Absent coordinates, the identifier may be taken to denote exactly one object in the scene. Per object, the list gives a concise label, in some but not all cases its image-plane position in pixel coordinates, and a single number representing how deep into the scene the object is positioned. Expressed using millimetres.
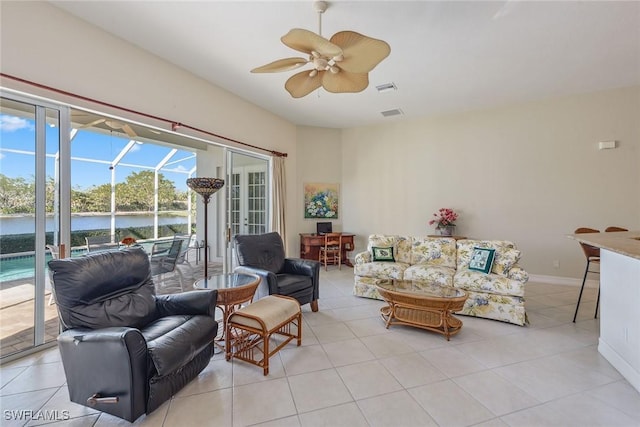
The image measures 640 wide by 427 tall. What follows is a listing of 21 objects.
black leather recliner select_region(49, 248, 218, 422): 1645
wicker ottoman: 2289
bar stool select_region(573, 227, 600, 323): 3203
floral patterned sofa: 3169
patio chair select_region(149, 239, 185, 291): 3926
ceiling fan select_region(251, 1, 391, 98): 1915
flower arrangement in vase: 5316
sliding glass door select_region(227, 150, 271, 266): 4766
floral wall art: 6359
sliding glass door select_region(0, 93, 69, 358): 2438
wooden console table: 5871
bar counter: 2080
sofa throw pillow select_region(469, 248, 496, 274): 3451
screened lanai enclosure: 2469
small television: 6172
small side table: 2525
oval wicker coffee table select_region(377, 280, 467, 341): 2863
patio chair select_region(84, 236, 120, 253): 3381
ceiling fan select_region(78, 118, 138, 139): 3071
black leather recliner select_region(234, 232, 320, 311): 3205
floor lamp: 3020
